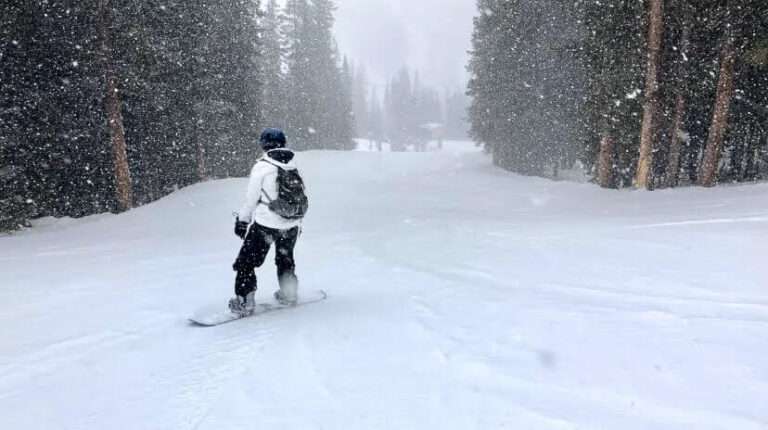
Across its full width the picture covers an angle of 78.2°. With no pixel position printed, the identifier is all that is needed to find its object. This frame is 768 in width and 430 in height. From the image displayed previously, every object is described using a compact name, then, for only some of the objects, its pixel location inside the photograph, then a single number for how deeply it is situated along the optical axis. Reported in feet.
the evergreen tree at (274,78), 150.82
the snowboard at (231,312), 17.43
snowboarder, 17.51
